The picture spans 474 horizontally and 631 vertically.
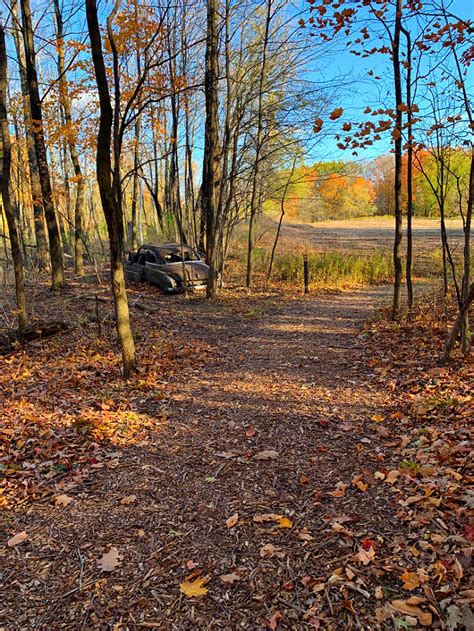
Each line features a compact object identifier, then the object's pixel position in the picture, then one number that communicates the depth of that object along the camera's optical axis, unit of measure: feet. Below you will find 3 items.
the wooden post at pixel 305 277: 43.14
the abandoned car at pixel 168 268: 42.68
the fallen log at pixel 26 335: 23.93
